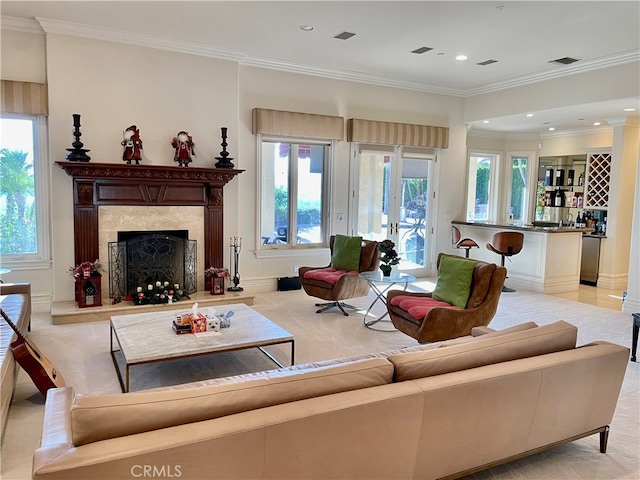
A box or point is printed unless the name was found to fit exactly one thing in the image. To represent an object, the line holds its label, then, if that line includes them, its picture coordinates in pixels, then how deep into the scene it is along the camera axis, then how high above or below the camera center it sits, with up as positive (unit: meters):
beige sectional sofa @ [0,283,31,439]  2.79 -0.99
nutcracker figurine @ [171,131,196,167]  5.63 +0.58
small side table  4.84 -0.81
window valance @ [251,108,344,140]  6.33 +1.03
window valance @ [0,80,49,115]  4.99 +1.01
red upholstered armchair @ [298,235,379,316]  5.39 -0.95
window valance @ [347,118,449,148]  7.05 +1.05
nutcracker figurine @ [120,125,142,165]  5.37 +0.57
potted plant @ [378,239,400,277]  4.98 -0.61
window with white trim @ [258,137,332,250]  6.69 +0.09
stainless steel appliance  7.77 -0.90
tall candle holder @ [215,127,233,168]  5.85 +0.49
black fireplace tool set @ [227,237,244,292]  6.07 -0.80
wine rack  8.17 +0.47
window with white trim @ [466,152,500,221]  9.33 +0.33
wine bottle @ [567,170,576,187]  9.12 +0.53
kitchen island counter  7.05 -0.85
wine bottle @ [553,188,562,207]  9.12 +0.11
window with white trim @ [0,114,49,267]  5.25 +0.02
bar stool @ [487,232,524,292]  6.98 -0.58
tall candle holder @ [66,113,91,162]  5.07 +0.47
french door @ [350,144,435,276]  7.40 +0.02
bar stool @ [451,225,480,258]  7.49 -0.63
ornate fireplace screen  5.51 -0.80
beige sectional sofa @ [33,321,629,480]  1.51 -0.82
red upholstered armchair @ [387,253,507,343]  3.85 -0.92
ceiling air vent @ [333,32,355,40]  5.22 +1.84
